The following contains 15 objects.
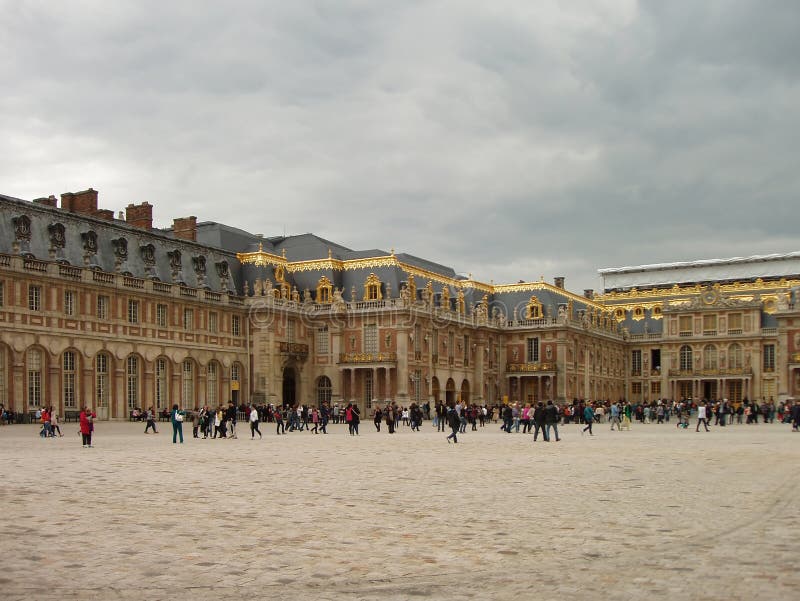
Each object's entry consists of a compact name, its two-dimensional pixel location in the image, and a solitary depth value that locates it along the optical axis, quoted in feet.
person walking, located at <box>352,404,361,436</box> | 130.82
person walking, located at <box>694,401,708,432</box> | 148.25
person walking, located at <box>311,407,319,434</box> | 139.56
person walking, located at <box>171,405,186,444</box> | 104.32
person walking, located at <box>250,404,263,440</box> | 119.37
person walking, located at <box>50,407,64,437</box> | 120.26
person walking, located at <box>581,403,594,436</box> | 128.77
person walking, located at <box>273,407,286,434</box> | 134.26
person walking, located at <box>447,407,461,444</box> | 108.47
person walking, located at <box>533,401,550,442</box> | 111.85
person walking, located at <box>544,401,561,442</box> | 110.90
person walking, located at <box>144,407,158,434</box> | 128.14
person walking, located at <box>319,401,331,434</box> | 138.17
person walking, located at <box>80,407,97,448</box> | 95.50
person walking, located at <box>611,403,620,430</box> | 150.41
